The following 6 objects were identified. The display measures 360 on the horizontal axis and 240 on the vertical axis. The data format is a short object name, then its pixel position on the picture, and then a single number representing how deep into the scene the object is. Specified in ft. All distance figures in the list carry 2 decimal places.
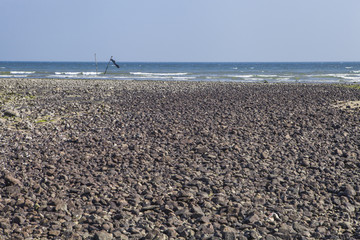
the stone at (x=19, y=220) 42.16
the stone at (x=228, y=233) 39.96
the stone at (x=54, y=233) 39.81
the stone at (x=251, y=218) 43.69
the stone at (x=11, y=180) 53.34
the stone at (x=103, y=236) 38.85
